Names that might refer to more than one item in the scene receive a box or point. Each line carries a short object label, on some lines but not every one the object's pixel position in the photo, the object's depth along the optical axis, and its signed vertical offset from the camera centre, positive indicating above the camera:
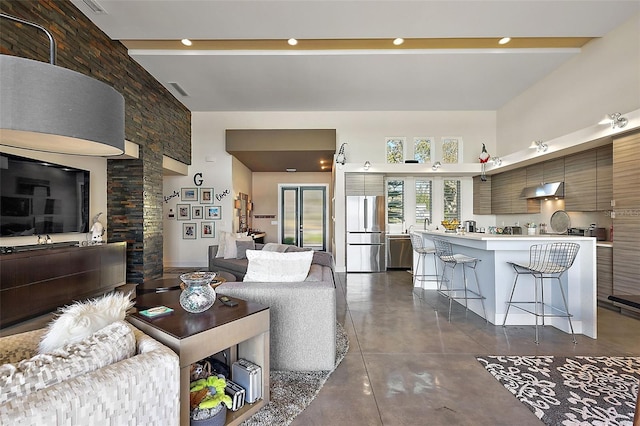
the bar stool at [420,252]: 4.41 -0.62
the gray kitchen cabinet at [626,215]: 3.30 -0.03
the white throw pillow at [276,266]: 2.39 -0.46
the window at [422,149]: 6.55 +1.50
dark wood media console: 2.79 -0.76
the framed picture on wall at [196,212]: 6.68 +0.03
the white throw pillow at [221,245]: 4.92 -0.57
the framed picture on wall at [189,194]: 6.69 +0.47
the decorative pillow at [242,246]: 4.73 -0.57
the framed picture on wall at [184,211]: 6.70 +0.06
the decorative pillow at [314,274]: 2.43 -0.58
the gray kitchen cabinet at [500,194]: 5.96 +0.41
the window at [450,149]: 6.56 +1.50
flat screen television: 3.08 +0.20
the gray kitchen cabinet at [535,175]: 5.09 +0.71
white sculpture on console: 4.16 -0.29
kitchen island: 2.90 -0.75
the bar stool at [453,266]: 3.49 -0.72
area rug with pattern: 1.71 -1.24
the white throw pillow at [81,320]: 1.10 -0.45
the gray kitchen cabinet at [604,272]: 3.70 -0.80
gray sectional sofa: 2.14 -0.83
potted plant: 1.44 -1.00
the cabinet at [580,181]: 4.12 +0.48
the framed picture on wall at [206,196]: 6.68 +0.42
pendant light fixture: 0.82 +0.36
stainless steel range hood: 4.62 +0.39
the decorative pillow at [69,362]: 0.83 -0.50
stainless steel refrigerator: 6.15 -0.47
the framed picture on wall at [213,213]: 6.66 +0.01
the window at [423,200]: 6.71 +0.31
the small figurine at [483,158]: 5.85 +1.15
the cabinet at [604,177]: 3.86 +0.50
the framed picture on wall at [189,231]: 6.67 -0.42
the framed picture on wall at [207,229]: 6.68 -0.38
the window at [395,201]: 6.68 +0.29
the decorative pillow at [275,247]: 4.04 -0.51
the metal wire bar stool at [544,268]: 2.78 -0.56
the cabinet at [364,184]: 6.21 +0.65
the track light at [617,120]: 3.28 +1.10
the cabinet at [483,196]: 6.49 +0.39
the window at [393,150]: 6.54 +1.46
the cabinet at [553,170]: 4.67 +0.73
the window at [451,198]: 6.73 +0.36
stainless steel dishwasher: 6.34 -0.87
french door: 9.13 -0.10
